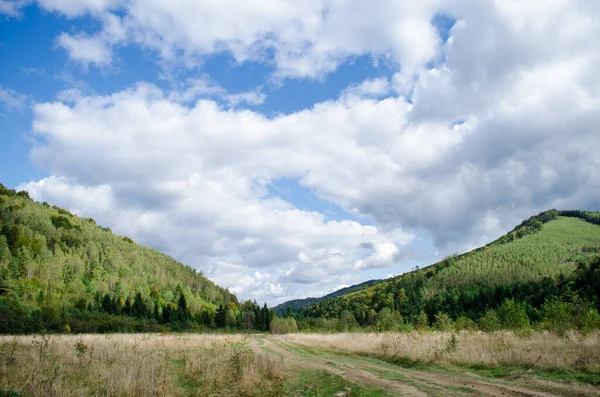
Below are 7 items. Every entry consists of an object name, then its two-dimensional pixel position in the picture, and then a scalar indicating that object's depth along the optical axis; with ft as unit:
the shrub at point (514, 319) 95.71
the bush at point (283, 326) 381.15
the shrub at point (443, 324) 135.69
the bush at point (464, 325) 118.83
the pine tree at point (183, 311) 345.92
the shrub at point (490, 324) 97.58
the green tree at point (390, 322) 179.05
